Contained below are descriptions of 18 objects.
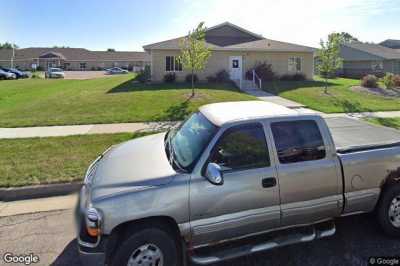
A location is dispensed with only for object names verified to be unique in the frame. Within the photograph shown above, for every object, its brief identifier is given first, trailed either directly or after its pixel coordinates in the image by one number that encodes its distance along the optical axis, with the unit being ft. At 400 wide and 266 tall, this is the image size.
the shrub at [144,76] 86.34
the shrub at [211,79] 83.51
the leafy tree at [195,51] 61.05
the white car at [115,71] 198.90
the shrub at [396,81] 79.71
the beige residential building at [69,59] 238.07
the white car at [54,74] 157.58
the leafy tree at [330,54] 69.56
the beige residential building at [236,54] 81.71
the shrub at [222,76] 83.82
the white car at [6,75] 142.82
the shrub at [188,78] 82.97
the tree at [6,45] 367.21
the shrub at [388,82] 77.97
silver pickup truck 9.82
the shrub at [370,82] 77.36
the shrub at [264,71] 86.43
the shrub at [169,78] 80.89
